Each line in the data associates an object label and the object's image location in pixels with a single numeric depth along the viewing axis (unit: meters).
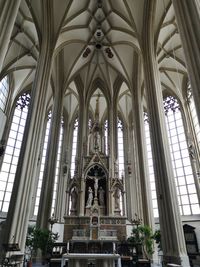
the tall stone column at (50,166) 13.67
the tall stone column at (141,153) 13.62
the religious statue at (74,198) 14.92
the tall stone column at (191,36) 6.99
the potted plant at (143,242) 11.12
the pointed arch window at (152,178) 17.67
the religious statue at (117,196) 15.16
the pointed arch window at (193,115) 17.25
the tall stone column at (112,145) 14.93
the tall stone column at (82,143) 14.80
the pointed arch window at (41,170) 17.66
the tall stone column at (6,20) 6.97
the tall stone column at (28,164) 9.23
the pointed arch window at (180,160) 16.53
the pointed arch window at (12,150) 16.80
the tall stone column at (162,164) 9.02
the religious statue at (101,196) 15.10
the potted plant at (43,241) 10.84
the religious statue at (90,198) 14.67
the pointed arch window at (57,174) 18.16
